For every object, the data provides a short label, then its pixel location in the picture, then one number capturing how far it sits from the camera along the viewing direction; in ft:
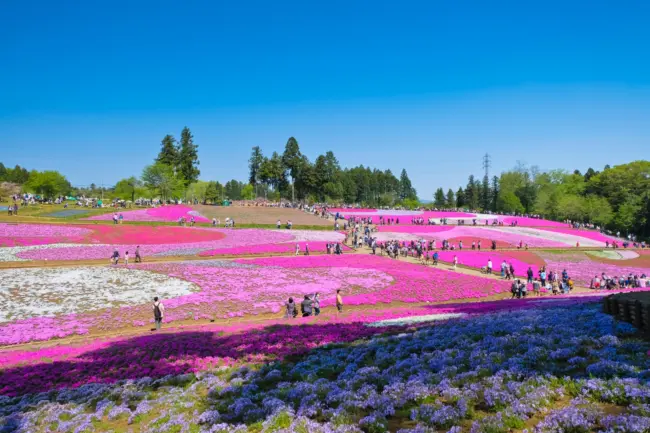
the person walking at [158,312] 69.62
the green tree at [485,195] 524.44
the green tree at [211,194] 452.76
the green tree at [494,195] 490.12
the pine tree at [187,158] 397.39
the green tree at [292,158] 444.55
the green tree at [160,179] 357.61
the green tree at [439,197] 645.92
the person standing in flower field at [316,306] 77.61
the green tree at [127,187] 461.29
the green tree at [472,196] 553.23
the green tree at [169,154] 390.62
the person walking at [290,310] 76.57
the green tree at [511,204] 473.67
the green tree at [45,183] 369.09
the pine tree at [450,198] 637.75
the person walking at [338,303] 80.16
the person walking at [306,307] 76.13
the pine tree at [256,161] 502.79
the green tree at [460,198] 576.61
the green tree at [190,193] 496.80
